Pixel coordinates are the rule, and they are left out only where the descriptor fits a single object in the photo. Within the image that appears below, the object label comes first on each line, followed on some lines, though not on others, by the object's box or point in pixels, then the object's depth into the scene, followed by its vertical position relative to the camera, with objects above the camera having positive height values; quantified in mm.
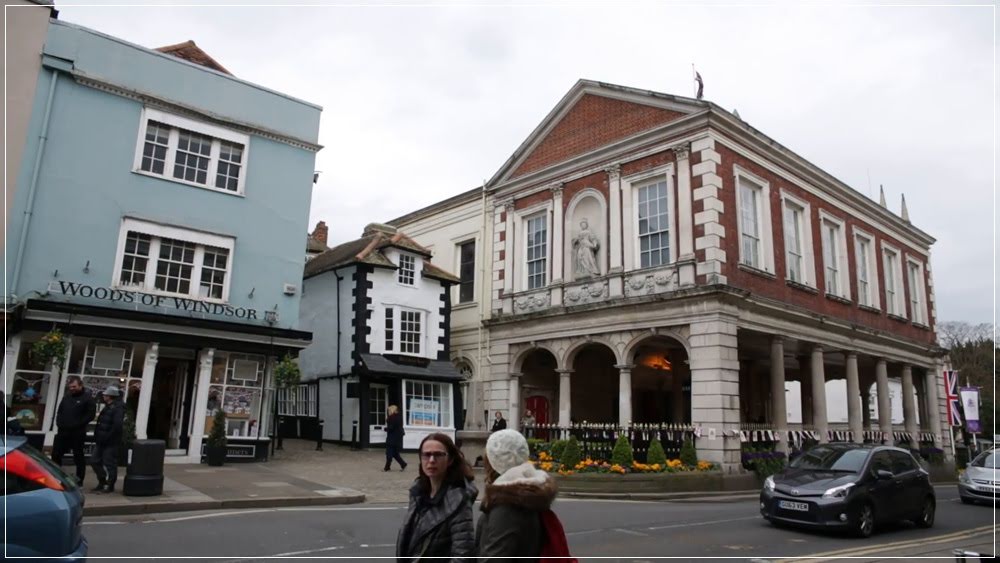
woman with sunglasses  3658 -551
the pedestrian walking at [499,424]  18719 -303
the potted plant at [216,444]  15875 -953
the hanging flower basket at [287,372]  17266 +877
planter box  15555 -1535
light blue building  15023 +4126
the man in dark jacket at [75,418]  11477 -321
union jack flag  21895 +1189
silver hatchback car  15539 -1217
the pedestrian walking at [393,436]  16766 -665
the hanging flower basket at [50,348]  13945 +1052
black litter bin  10766 -1127
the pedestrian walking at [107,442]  11023 -700
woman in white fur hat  3170 -481
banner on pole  21156 +805
